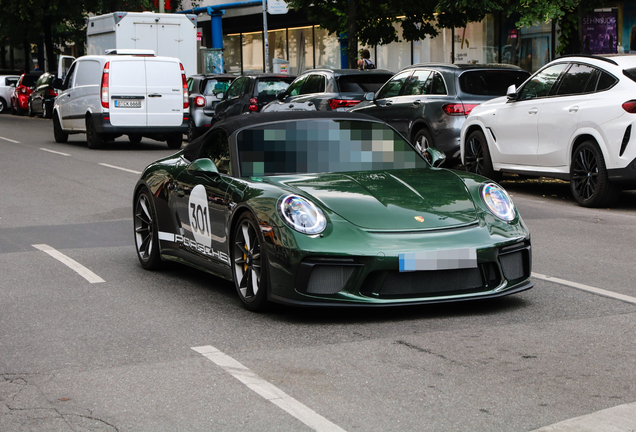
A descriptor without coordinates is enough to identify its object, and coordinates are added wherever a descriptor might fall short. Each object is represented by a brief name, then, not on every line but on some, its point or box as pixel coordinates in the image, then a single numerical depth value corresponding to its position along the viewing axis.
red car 42.00
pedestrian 26.08
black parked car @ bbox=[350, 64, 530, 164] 15.24
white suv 11.38
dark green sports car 5.94
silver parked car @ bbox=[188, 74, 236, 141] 24.88
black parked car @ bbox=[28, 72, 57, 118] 36.94
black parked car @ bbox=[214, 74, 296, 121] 22.48
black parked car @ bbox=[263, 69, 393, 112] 18.30
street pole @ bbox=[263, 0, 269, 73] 34.64
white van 22.19
